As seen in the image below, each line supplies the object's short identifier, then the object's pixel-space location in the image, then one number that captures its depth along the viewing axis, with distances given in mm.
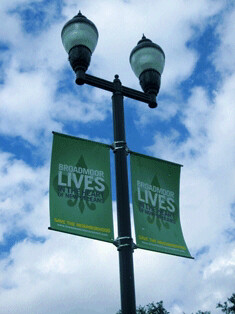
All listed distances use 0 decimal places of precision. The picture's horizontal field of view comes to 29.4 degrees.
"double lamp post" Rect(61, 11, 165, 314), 5238
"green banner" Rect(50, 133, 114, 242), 5328
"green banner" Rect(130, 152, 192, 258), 5652
